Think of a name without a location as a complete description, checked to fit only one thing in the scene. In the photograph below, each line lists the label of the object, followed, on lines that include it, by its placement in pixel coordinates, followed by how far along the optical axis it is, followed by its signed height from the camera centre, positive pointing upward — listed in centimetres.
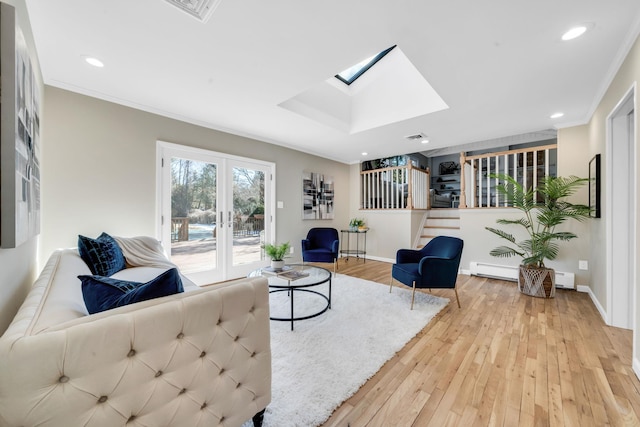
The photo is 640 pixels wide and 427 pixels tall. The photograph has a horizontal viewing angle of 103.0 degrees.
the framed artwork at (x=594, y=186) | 281 +33
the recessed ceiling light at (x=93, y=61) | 212 +129
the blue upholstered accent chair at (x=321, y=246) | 435 -59
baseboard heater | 358 -92
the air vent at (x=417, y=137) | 409 +127
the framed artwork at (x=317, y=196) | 511 +37
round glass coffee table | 240 -66
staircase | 536 -22
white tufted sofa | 65 -47
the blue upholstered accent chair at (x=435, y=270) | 285 -65
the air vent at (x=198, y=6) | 155 +129
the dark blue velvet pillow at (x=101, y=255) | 214 -37
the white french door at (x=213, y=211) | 336 +4
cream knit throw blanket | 258 -41
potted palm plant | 325 -10
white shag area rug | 147 -107
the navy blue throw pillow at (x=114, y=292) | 95 -31
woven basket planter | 327 -88
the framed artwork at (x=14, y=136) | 99 +33
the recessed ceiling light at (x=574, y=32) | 176 +129
